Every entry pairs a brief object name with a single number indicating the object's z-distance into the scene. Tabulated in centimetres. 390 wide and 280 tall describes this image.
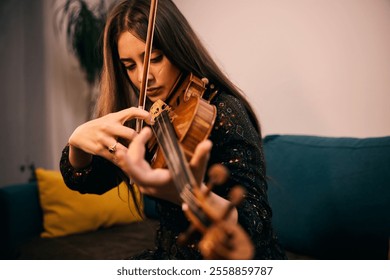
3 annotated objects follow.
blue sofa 109
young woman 64
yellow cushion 159
